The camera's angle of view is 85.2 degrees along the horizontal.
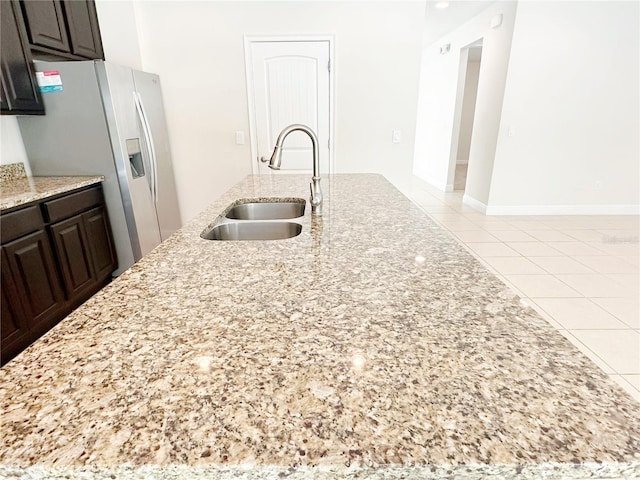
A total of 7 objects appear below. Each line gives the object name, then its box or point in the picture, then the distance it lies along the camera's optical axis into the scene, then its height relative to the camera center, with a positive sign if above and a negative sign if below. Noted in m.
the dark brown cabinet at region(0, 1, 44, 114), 2.05 +0.36
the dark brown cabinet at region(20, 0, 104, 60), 2.22 +0.68
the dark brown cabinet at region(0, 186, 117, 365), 1.85 -0.78
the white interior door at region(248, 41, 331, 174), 3.47 +0.30
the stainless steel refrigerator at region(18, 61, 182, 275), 2.39 -0.06
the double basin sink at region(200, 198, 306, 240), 1.45 -0.41
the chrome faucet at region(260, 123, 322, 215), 1.35 -0.21
